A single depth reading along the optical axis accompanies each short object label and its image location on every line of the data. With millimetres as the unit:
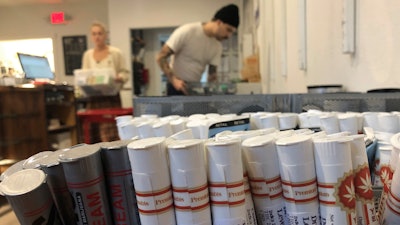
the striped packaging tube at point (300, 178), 194
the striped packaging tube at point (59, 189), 203
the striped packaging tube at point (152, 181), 188
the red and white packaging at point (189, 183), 191
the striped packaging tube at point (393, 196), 195
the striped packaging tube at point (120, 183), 203
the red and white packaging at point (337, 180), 193
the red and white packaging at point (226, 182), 194
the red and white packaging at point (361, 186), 201
